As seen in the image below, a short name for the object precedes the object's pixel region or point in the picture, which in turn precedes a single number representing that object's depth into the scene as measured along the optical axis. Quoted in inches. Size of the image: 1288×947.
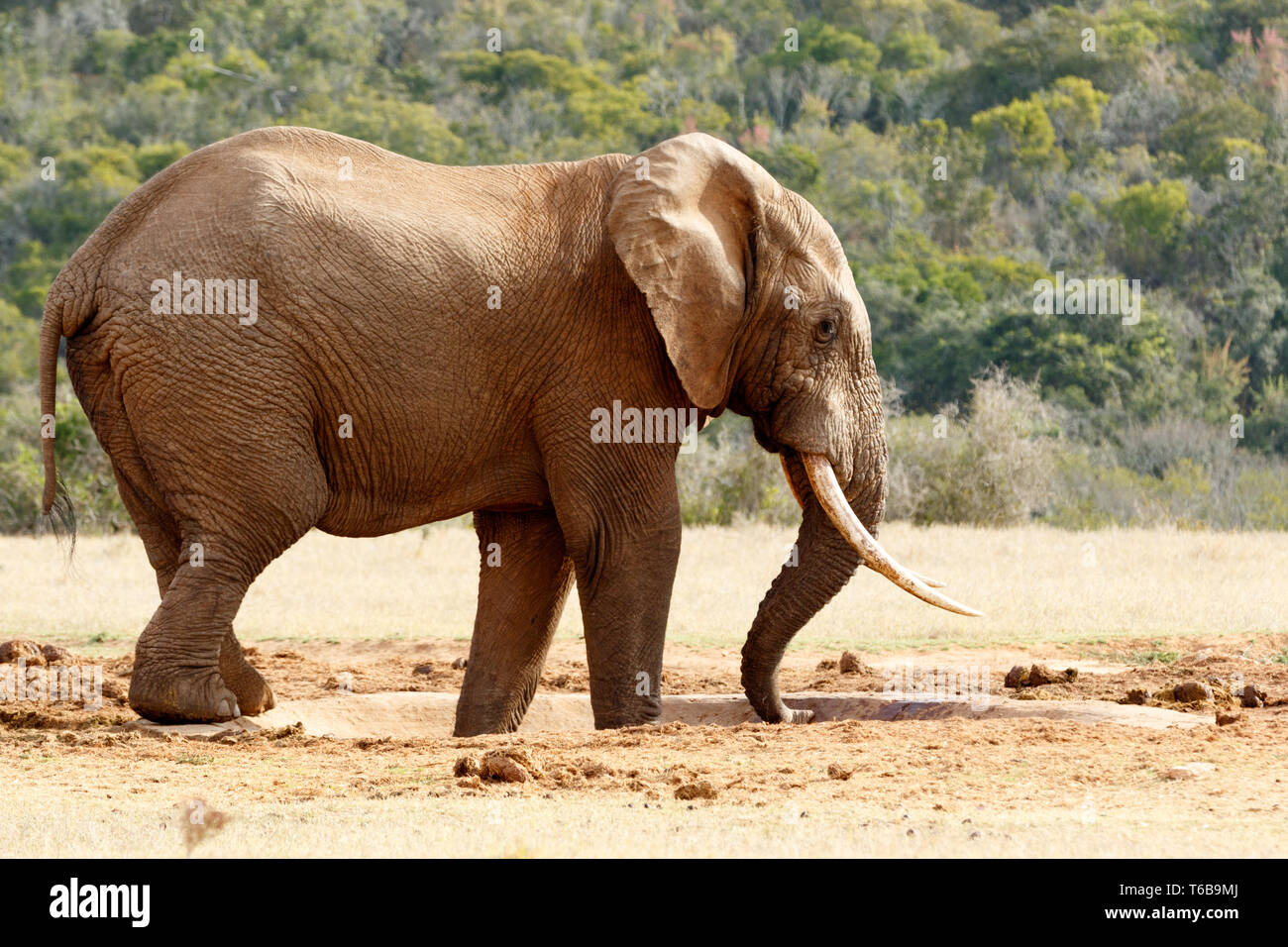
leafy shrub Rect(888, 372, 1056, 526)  898.7
